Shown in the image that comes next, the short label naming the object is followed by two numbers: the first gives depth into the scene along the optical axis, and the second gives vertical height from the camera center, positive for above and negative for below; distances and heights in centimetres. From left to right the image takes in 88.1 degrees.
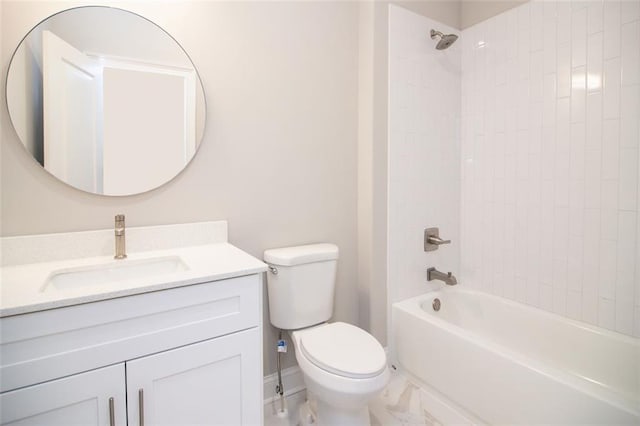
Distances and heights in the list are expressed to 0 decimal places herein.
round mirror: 121 +41
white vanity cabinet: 85 -45
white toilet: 128 -62
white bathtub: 125 -75
